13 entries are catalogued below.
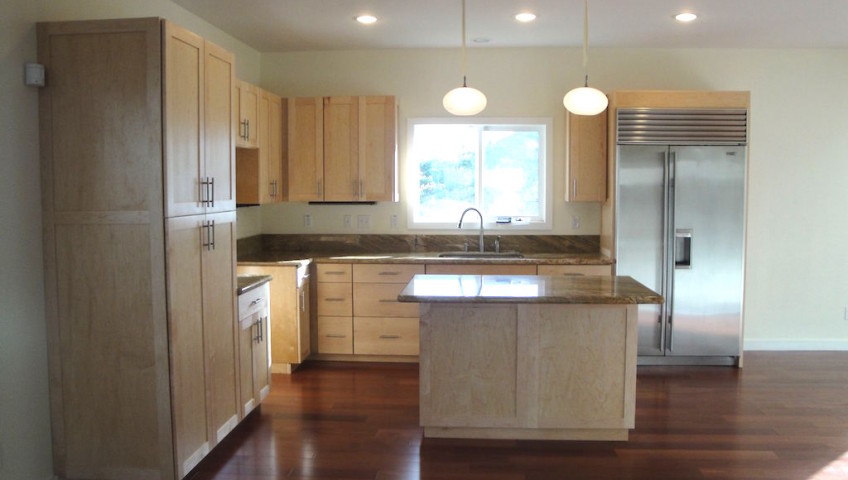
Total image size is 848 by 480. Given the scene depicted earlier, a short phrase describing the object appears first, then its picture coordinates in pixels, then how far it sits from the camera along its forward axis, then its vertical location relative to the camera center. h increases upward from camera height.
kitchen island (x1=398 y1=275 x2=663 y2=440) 3.55 -0.86
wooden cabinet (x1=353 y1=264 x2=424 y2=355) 5.22 -0.87
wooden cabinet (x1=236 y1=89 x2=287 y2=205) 4.98 +0.29
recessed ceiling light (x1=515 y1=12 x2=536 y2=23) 4.49 +1.24
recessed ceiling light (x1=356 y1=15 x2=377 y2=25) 4.53 +1.24
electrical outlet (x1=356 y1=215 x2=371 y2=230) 5.80 -0.18
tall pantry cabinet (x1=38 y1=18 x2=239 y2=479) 2.90 -0.18
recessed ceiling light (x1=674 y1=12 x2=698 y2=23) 4.46 +1.24
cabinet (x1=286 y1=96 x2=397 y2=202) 5.41 +0.42
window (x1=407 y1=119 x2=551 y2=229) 5.71 +0.25
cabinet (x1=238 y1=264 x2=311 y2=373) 4.90 -0.83
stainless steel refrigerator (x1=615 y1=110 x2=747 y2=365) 5.07 -0.16
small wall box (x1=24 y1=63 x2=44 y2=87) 2.84 +0.53
